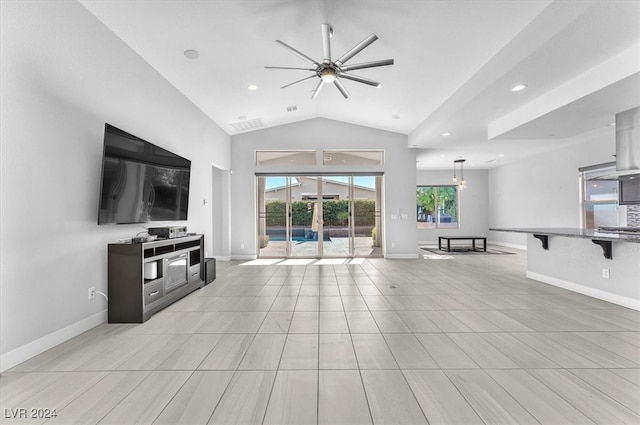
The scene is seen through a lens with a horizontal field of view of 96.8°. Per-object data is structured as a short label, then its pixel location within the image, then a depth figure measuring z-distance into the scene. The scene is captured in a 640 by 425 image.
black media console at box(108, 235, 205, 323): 3.11
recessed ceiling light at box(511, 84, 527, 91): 3.93
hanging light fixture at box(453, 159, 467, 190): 9.28
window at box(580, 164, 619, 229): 6.73
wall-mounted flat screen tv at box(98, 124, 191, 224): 3.01
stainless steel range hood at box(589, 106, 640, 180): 3.87
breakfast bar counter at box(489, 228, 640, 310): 3.47
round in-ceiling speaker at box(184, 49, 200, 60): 3.92
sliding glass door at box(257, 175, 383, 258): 7.82
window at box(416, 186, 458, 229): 11.34
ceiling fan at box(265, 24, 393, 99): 3.11
